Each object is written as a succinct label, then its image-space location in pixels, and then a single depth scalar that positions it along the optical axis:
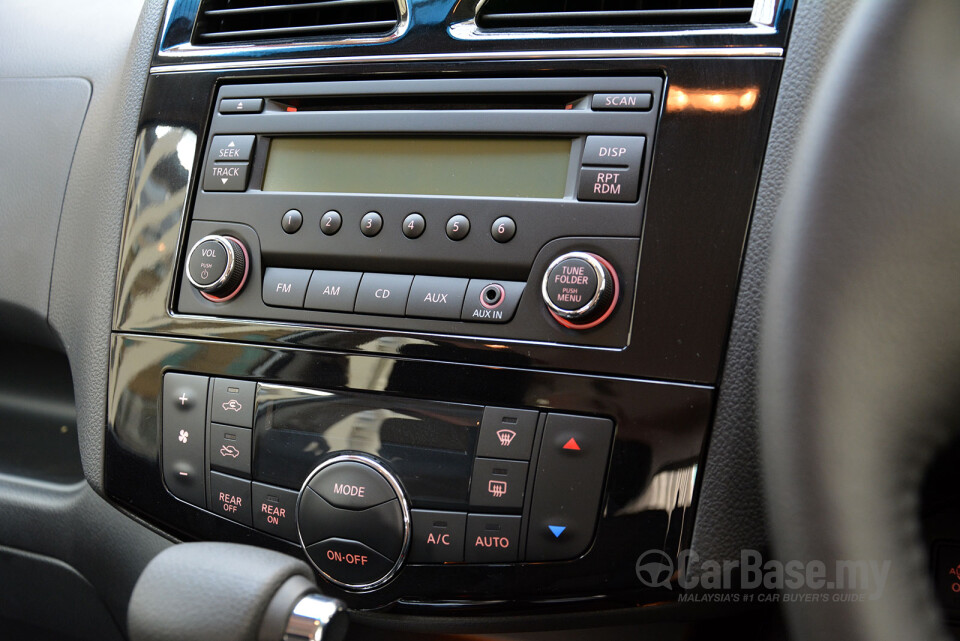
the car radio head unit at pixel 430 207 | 0.69
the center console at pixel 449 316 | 0.66
